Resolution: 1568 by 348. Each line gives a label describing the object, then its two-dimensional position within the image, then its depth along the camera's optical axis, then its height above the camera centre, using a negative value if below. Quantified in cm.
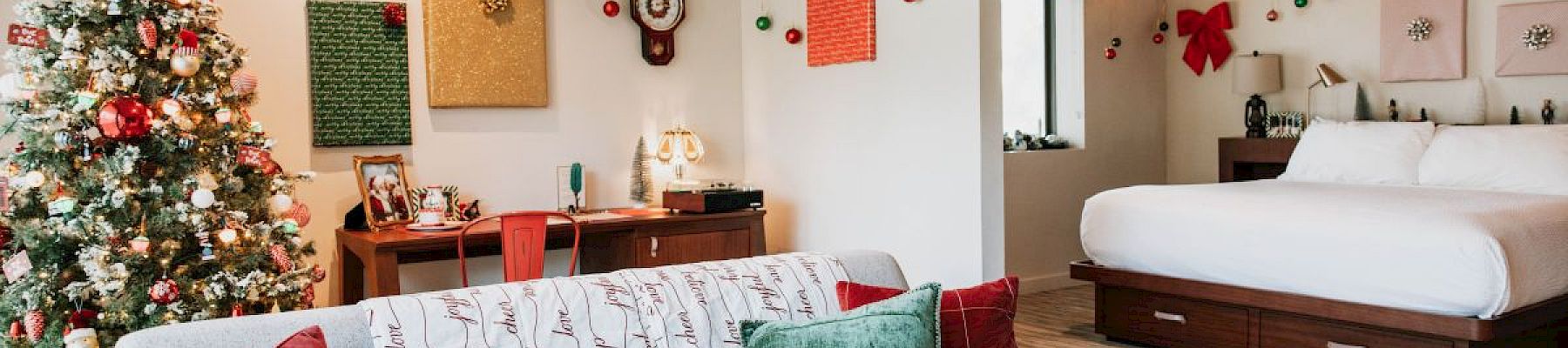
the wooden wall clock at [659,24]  582 +56
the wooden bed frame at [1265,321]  398 -67
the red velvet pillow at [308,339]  210 -32
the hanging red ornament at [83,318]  374 -49
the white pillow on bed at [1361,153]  536 -10
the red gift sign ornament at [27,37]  369 +36
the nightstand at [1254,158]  623 -14
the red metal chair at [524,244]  429 -34
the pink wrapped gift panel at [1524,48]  542 +37
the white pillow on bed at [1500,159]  476 -13
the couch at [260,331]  221 -33
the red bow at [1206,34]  686 +55
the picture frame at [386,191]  507 -17
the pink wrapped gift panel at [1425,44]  578 +40
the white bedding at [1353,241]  388 -38
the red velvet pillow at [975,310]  257 -36
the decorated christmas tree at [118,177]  371 -7
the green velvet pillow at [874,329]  238 -36
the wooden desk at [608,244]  458 -41
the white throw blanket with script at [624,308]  241 -34
